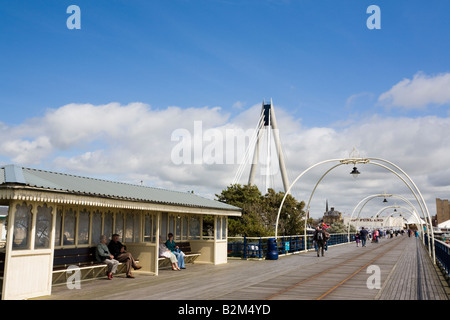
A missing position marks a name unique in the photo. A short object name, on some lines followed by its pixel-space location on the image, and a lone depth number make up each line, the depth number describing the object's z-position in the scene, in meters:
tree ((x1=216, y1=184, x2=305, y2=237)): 40.50
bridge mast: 46.88
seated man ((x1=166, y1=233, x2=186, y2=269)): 15.92
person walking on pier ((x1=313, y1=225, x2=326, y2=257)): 23.84
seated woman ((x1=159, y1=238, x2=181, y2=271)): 15.35
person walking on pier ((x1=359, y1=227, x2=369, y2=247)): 34.91
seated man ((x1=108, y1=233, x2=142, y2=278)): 13.20
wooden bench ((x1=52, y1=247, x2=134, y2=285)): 11.39
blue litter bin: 20.66
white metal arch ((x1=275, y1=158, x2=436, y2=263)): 21.57
